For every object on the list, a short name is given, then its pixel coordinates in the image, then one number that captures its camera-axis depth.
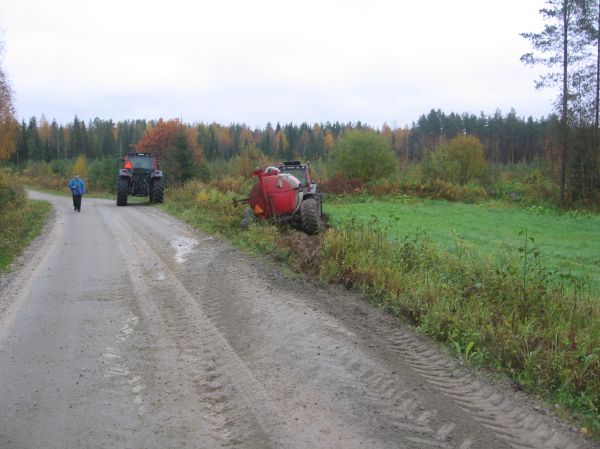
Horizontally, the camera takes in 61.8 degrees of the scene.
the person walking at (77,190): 19.53
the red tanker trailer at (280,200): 13.38
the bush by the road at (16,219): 10.92
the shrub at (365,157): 38.91
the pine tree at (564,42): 27.66
